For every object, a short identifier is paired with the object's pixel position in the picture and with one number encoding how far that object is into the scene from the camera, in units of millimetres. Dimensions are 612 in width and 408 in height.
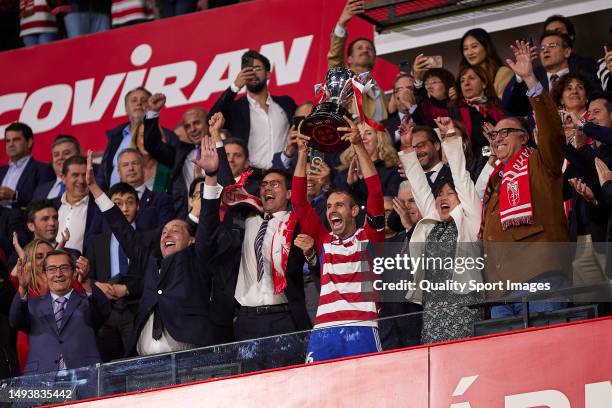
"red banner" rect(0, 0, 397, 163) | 24578
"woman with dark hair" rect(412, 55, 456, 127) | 18797
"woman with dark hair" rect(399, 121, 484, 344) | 13859
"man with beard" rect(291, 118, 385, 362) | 14437
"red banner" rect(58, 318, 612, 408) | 12891
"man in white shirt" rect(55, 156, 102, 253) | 20656
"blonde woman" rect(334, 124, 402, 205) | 18031
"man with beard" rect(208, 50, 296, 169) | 20953
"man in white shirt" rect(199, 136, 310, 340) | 16469
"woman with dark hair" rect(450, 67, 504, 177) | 18328
